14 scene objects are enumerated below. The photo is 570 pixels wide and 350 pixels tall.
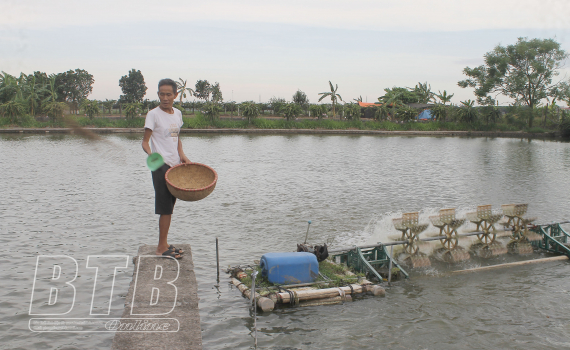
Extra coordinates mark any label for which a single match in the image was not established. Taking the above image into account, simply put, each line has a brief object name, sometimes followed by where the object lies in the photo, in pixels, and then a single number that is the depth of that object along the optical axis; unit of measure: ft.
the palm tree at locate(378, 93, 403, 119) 230.56
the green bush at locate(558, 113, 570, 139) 184.57
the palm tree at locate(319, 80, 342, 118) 232.12
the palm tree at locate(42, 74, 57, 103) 146.84
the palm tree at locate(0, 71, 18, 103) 152.64
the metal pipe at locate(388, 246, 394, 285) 27.90
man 18.47
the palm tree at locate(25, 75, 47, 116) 145.18
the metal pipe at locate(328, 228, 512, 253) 28.39
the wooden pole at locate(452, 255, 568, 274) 31.08
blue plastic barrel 24.30
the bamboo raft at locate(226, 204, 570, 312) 23.94
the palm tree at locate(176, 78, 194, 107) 254.06
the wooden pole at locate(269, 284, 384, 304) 23.18
